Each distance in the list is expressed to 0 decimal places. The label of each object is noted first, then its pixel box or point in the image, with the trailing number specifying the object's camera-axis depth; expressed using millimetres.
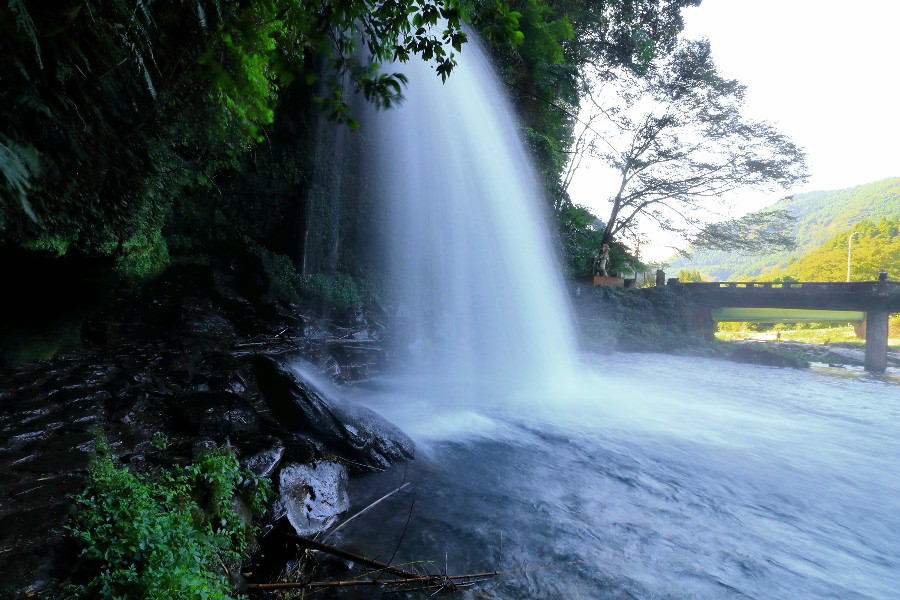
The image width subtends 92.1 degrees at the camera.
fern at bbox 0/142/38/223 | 2535
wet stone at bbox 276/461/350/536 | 3760
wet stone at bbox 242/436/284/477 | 3908
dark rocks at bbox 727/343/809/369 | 19094
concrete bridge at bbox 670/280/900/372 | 20953
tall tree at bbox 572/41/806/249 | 21281
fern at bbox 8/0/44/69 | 2271
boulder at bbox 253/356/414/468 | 5086
